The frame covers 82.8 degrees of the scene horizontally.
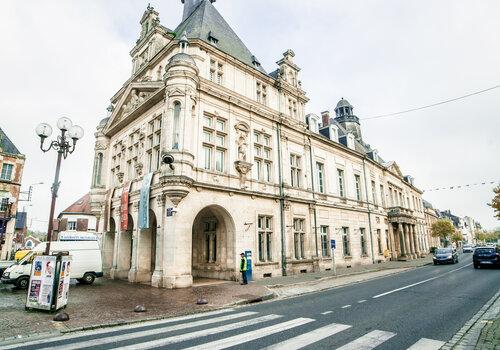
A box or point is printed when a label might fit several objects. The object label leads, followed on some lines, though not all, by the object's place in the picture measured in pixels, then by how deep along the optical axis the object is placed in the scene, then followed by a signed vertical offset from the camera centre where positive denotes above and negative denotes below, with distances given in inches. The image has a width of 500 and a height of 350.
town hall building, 619.5 +183.1
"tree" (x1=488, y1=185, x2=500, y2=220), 1058.7 +116.2
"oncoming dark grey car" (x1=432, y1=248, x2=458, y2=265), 1123.3 -86.8
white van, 648.4 -43.4
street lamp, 384.5 +139.2
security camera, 571.5 +154.9
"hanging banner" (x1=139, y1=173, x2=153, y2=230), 637.3 +71.7
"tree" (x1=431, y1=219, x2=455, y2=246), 2274.9 +44.6
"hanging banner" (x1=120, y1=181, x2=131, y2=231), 733.8 +73.6
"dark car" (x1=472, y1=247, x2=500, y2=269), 871.1 -71.7
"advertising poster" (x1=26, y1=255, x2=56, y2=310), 347.3 -53.5
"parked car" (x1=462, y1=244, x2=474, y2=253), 2392.3 -130.6
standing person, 604.1 -64.5
